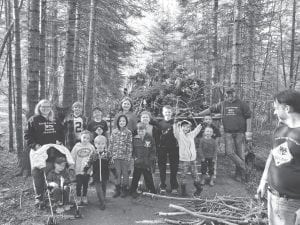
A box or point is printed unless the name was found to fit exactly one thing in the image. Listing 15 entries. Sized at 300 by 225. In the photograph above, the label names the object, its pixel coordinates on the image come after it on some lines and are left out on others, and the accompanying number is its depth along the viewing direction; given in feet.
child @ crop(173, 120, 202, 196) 21.95
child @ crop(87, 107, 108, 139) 23.10
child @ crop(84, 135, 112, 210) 18.97
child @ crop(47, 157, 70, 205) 17.66
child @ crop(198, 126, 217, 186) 24.62
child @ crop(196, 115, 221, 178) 26.17
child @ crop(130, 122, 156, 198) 21.12
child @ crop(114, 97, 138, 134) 23.61
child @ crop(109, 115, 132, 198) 21.12
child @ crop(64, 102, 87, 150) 23.29
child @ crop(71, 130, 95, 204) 19.24
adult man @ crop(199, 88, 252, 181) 25.39
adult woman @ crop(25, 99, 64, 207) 18.14
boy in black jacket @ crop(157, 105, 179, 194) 22.26
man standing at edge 9.05
